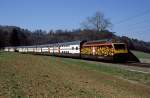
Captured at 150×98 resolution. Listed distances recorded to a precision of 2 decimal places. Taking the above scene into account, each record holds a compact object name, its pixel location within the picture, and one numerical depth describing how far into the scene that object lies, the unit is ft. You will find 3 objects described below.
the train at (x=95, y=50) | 77.19
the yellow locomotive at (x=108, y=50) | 76.63
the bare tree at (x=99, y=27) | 209.90
